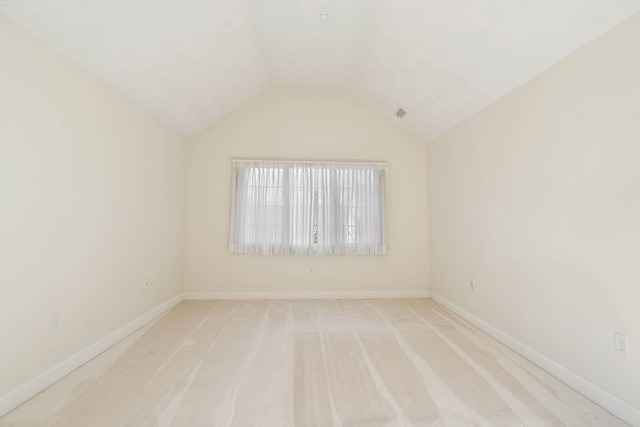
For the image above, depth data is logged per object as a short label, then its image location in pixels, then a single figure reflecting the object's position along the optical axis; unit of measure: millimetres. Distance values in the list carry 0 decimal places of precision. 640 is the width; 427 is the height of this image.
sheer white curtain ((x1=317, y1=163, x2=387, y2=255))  3898
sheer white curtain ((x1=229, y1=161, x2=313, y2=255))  3830
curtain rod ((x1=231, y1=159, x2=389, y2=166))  3873
